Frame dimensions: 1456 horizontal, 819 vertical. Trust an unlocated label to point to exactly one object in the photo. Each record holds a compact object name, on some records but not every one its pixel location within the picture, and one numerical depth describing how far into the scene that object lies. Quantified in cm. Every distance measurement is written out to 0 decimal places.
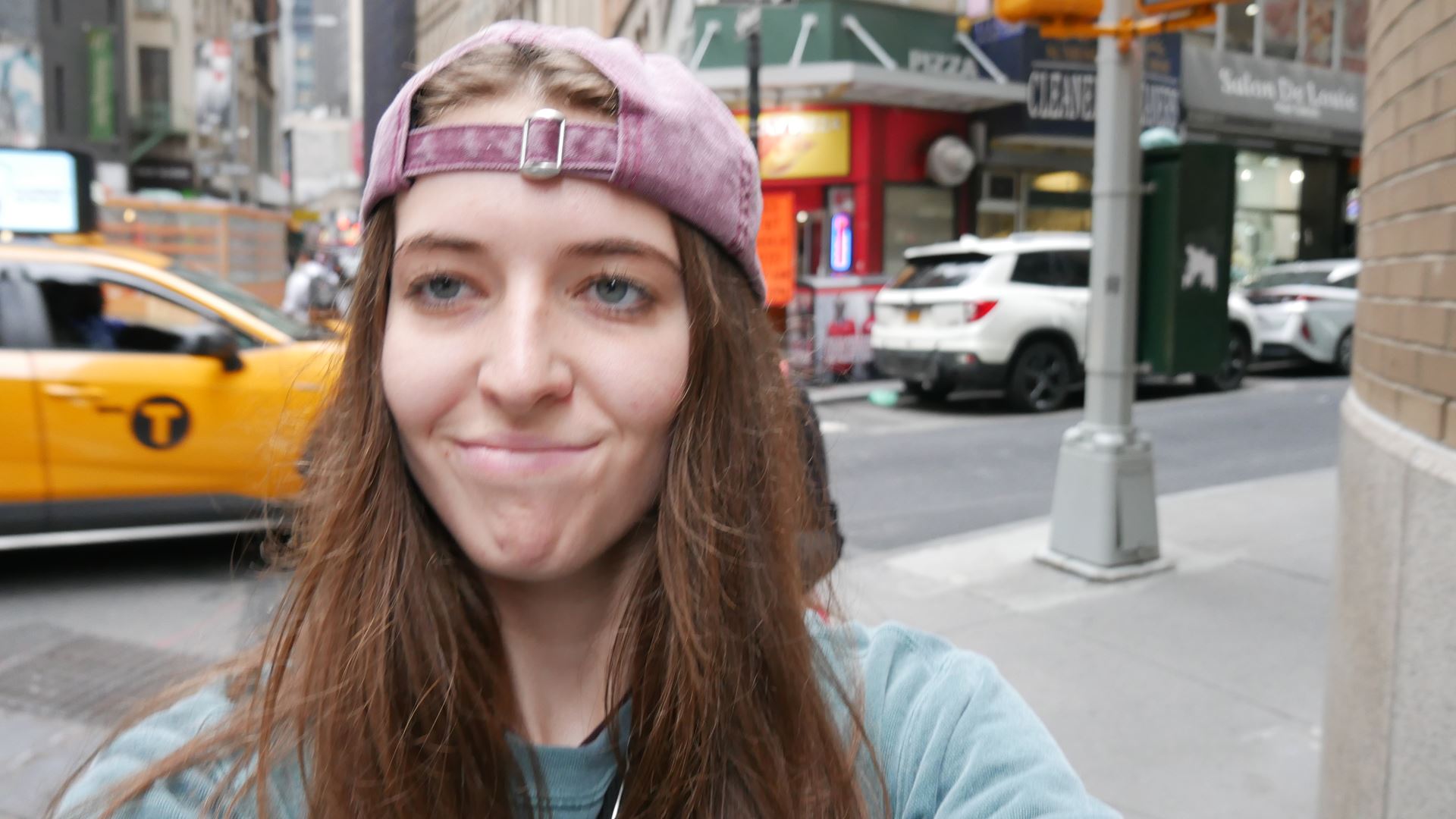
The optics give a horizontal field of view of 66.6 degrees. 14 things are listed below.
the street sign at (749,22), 972
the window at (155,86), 3431
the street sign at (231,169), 3102
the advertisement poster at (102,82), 3203
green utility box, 583
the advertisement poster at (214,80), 3325
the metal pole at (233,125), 3091
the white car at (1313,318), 1493
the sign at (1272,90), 1989
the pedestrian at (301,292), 1490
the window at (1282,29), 2184
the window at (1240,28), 2130
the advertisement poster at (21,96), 3091
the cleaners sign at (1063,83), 1700
